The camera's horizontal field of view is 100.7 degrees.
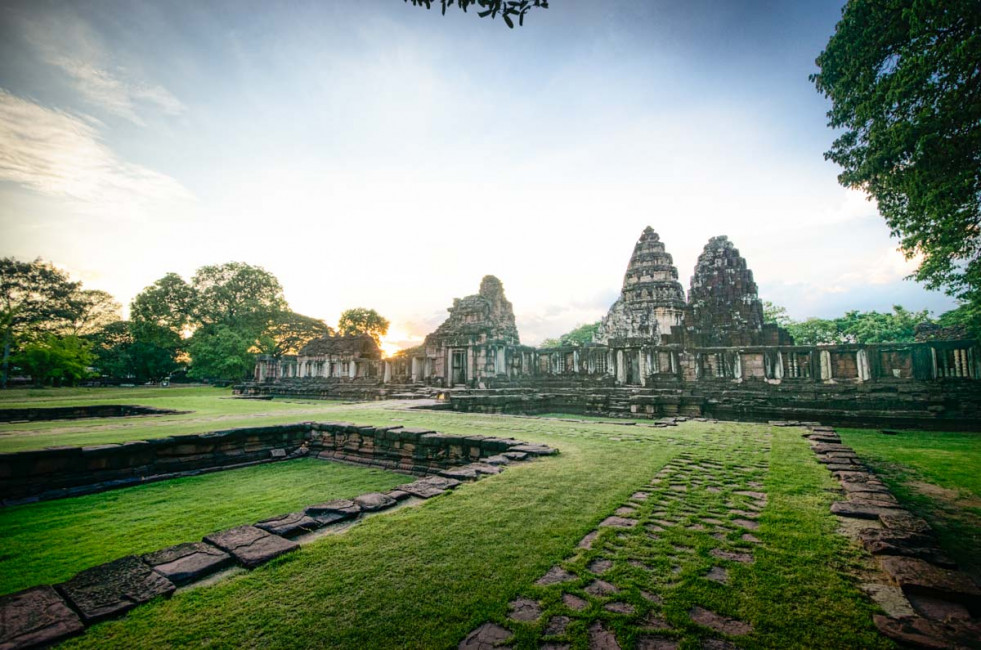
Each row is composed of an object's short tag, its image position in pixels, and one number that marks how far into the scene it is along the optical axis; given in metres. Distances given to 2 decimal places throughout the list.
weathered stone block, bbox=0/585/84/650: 2.04
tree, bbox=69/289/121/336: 38.75
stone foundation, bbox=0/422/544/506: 5.60
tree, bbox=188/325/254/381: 35.19
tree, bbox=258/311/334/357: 44.64
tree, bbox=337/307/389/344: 56.34
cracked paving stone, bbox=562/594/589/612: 2.22
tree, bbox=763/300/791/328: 42.41
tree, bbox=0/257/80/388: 31.69
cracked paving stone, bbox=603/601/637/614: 2.17
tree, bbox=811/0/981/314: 6.75
